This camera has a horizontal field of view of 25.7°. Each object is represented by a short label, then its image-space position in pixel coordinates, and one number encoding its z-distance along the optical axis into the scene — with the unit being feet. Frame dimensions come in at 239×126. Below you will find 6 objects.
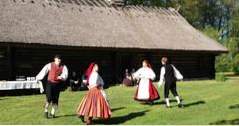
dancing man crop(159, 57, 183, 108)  59.06
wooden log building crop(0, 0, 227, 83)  88.22
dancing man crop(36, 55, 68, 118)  50.65
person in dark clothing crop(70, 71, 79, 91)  87.00
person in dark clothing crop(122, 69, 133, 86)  99.36
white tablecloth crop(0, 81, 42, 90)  79.00
